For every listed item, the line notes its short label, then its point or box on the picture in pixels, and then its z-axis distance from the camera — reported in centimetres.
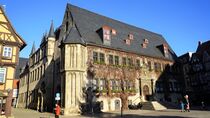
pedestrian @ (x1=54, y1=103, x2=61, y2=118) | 1274
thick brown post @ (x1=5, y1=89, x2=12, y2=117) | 1587
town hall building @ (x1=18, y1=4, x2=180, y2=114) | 1920
